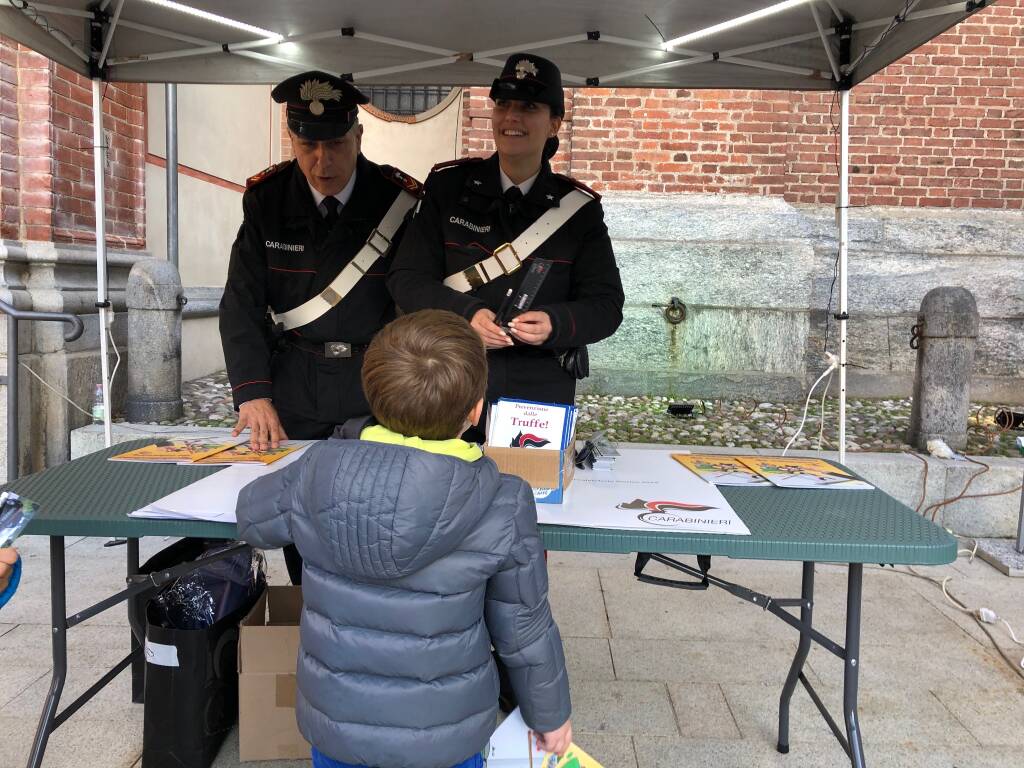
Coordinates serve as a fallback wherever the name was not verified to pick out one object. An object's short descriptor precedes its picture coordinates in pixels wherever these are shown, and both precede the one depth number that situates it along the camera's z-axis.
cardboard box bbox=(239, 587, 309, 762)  2.14
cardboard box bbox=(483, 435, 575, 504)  1.78
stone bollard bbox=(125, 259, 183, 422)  5.28
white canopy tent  2.99
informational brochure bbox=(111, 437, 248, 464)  2.31
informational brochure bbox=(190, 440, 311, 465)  2.25
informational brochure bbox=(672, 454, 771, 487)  2.16
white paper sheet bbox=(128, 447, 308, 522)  1.74
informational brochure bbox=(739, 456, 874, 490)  2.13
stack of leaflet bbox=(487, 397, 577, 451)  1.82
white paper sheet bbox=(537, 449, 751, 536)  1.72
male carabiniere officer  2.52
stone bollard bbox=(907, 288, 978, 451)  4.97
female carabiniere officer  2.41
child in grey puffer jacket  1.33
